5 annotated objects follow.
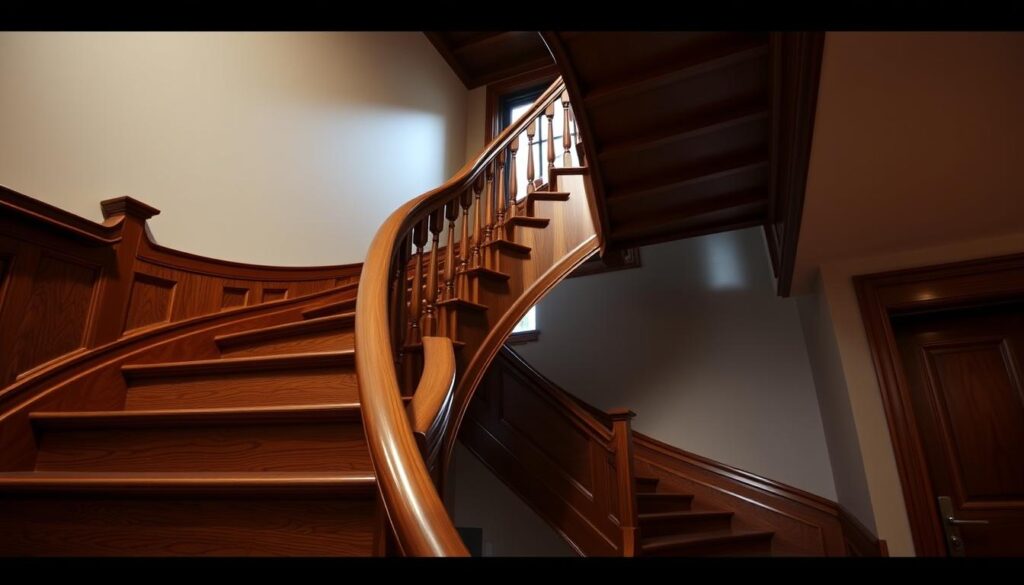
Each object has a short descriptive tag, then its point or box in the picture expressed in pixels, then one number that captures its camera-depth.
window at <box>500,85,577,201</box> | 4.71
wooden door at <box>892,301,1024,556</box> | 2.19
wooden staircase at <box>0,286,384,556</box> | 1.13
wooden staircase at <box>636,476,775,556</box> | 2.85
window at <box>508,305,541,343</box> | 4.90
